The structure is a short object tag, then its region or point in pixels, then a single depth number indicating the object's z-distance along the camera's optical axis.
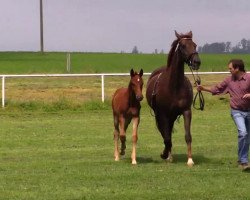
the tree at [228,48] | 120.25
